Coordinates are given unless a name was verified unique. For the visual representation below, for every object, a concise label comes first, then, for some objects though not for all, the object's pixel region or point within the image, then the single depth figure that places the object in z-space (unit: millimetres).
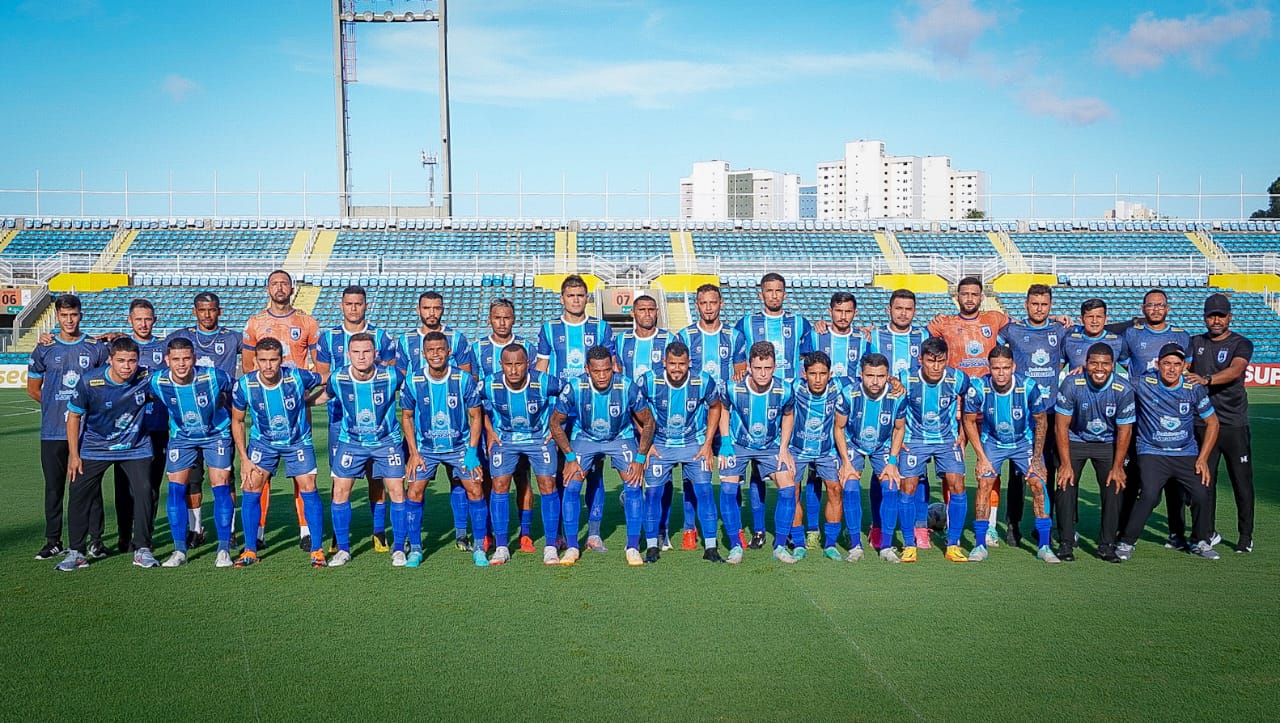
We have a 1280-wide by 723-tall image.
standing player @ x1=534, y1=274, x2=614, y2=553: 7098
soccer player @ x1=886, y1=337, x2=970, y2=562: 6641
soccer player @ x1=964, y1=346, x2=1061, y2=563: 6633
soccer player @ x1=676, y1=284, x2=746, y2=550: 7117
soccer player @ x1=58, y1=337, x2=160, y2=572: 6367
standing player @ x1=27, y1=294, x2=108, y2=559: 6586
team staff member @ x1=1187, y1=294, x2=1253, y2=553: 6785
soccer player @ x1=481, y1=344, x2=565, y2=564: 6602
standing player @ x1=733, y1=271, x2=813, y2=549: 7246
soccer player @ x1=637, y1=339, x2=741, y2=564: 6613
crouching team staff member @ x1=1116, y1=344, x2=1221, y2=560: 6602
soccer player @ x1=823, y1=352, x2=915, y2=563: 6617
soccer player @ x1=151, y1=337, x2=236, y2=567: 6500
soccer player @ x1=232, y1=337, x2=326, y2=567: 6426
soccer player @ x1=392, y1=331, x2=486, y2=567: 6520
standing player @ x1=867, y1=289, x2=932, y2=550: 7281
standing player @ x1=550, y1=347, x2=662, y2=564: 6578
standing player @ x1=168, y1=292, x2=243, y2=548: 7031
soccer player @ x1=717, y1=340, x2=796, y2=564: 6602
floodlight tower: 29828
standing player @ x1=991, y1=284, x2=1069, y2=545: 7074
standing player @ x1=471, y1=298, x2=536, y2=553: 6840
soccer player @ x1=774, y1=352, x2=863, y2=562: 6656
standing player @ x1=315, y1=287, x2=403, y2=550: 6902
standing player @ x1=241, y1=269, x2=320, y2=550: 7270
